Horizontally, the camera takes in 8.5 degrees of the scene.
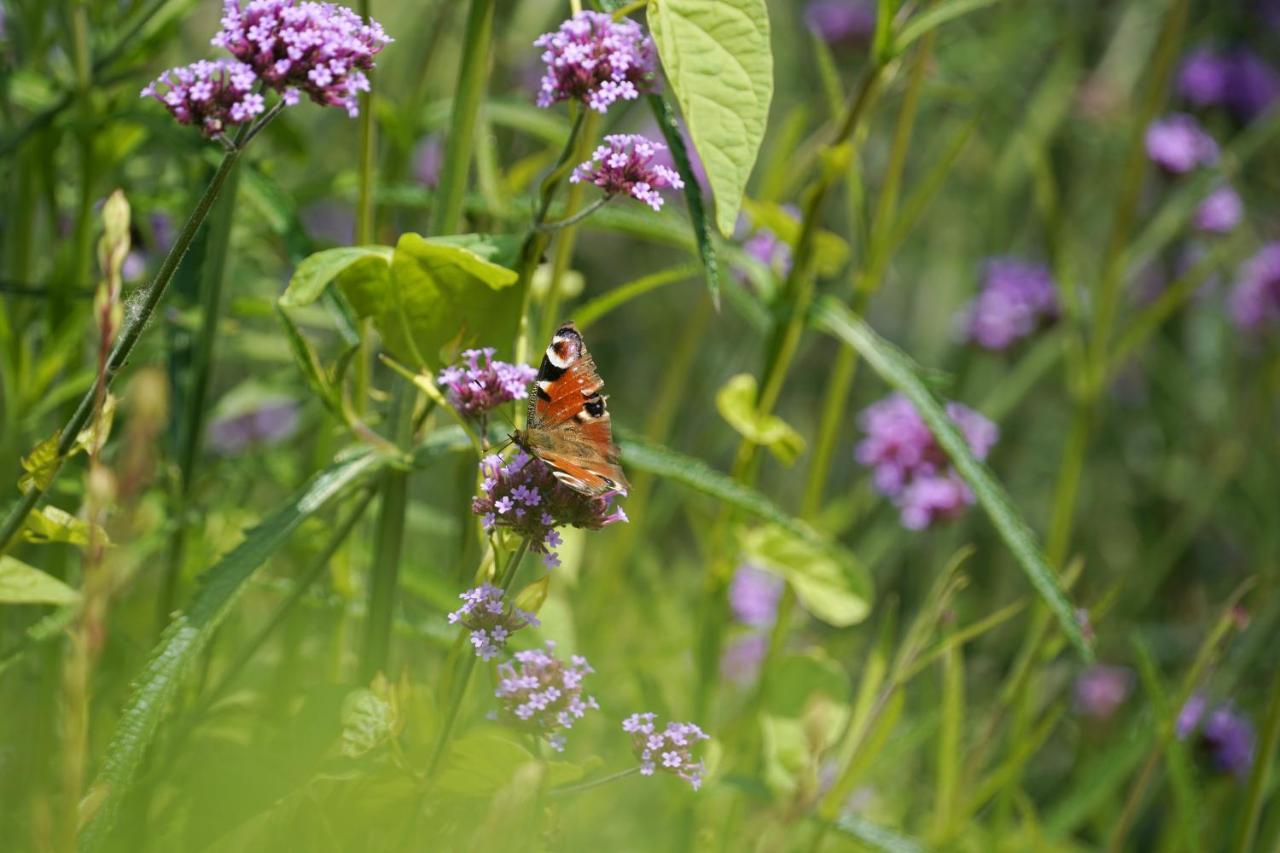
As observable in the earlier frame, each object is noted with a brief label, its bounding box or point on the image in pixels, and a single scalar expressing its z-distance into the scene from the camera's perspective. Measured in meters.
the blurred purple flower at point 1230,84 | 3.96
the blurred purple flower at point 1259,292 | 3.52
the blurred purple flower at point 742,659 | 3.11
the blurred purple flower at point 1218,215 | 3.25
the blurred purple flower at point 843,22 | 4.01
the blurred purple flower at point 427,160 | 2.90
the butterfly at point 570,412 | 2.09
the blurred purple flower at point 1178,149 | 3.35
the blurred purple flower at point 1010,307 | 3.11
